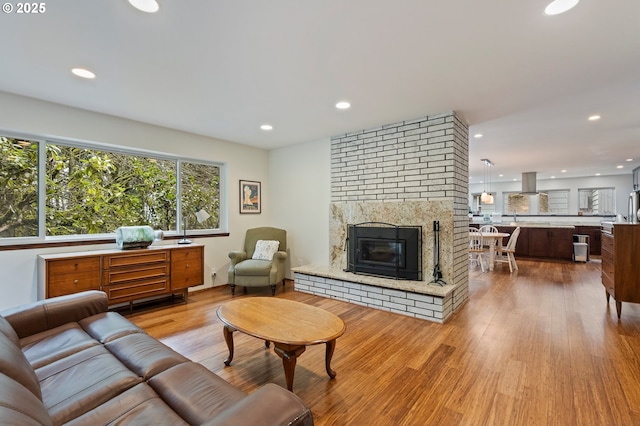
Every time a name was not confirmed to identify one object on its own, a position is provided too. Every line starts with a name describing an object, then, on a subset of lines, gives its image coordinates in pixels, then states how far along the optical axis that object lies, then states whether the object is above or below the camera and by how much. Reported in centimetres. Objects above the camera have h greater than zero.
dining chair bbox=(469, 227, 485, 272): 600 -64
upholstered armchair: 425 -71
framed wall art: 516 +33
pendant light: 661 +125
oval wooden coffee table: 188 -79
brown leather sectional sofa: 94 -78
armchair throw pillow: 467 -56
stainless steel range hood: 838 +97
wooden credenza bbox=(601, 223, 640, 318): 310 -52
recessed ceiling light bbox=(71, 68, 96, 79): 245 +123
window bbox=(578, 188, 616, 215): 882 +47
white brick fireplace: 349 +18
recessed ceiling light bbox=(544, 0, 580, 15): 167 +124
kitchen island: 711 -60
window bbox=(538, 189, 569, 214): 954 +46
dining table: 597 -57
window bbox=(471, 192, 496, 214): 1091 +33
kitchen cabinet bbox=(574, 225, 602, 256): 787 -53
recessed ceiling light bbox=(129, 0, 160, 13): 165 +123
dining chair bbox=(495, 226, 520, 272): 612 -72
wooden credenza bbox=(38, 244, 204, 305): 299 -67
